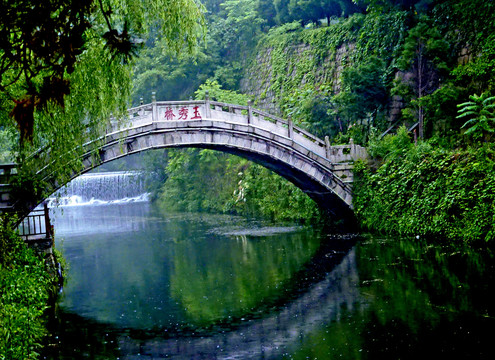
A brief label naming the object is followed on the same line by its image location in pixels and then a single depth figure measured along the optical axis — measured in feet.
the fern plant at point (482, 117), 48.19
